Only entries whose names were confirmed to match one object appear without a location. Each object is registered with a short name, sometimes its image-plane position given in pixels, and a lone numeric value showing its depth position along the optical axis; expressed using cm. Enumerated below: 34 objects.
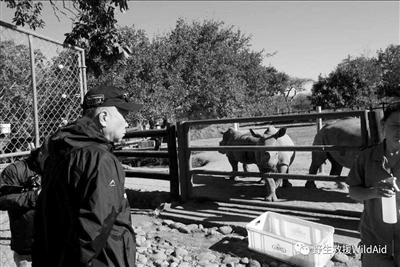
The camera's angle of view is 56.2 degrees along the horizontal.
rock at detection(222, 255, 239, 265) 427
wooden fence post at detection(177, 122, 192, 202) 666
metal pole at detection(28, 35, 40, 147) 406
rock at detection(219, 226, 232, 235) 522
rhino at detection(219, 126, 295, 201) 630
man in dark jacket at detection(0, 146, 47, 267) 322
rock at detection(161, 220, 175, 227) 584
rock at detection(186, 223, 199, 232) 552
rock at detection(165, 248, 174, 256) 465
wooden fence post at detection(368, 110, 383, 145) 482
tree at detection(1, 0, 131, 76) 530
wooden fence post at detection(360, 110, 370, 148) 489
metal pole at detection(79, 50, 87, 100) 494
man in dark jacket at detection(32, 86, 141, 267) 171
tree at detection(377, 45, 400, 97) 3229
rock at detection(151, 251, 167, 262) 445
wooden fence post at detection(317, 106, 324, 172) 788
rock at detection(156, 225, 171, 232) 564
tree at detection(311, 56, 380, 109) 2848
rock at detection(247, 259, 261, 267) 414
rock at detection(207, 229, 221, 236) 524
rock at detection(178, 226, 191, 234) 547
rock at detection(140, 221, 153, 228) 582
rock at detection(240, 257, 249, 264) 424
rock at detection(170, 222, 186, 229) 566
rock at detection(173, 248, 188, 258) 453
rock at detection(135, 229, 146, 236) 534
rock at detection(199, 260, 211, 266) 426
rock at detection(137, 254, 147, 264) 438
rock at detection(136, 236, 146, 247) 496
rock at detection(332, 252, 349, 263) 410
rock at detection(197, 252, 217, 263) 440
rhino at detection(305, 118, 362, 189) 666
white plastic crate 391
